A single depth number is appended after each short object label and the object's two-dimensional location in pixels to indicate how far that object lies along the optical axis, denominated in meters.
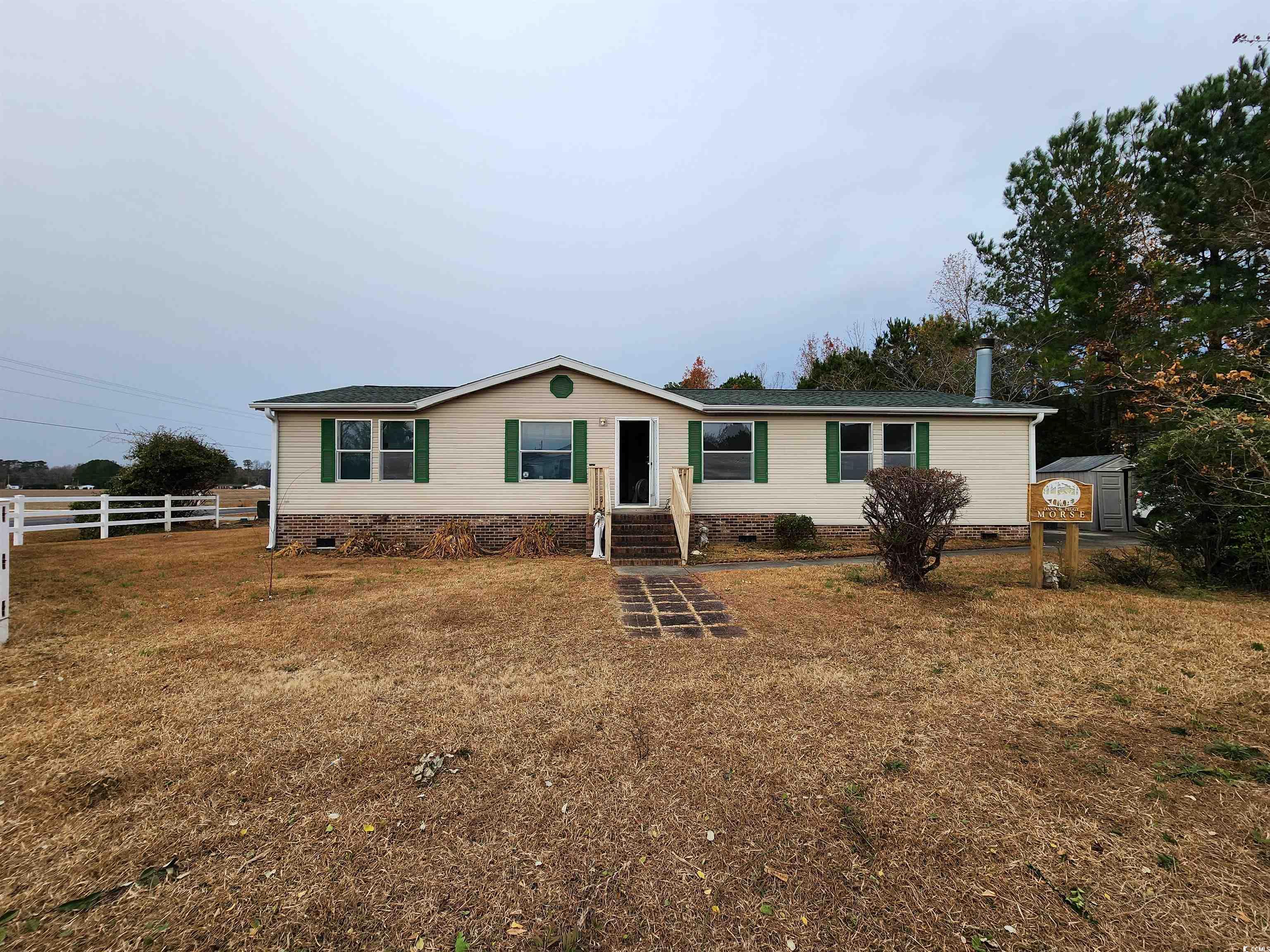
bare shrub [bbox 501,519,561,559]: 10.38
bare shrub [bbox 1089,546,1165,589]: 6.70
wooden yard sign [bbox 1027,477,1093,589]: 6.67
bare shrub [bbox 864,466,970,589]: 6.28
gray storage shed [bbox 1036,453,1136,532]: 14.80
